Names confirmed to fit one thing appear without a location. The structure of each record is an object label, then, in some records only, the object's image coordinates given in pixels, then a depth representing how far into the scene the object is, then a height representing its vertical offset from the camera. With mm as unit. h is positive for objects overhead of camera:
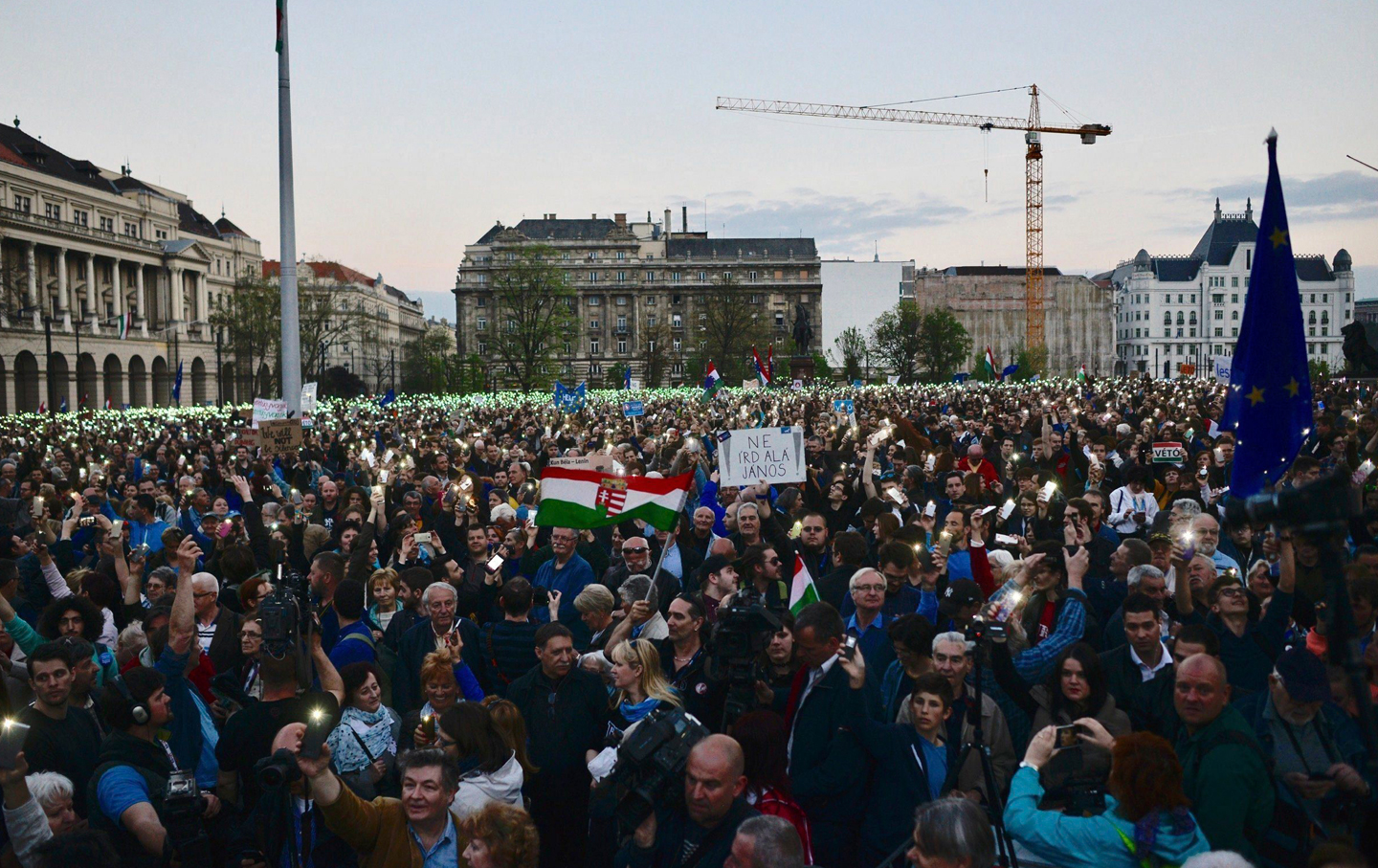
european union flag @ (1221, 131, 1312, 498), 5543 +63
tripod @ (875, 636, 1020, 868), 3740 -1446
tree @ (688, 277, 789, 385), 84125 +5499
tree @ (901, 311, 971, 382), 88438 +4323
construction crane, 129750 +22151
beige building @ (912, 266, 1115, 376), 133250 +10705
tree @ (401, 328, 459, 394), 76812 +3275
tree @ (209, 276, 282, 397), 75062 +6152
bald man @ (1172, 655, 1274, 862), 3721 -1309
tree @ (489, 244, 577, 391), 64188 +5682
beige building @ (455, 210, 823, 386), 109688 +12424
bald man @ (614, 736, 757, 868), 3596 -1404
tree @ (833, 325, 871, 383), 83000 +4194
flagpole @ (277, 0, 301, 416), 19047 +3083
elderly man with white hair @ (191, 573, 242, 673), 6102 -1244
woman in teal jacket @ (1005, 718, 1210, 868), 3428 -1367
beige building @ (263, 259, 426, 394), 74312 +9074
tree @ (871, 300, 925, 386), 88062 +4837
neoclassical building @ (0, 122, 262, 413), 66938 +9042
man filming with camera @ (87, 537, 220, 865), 3688 -1405
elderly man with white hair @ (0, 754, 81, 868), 3652 -1395
